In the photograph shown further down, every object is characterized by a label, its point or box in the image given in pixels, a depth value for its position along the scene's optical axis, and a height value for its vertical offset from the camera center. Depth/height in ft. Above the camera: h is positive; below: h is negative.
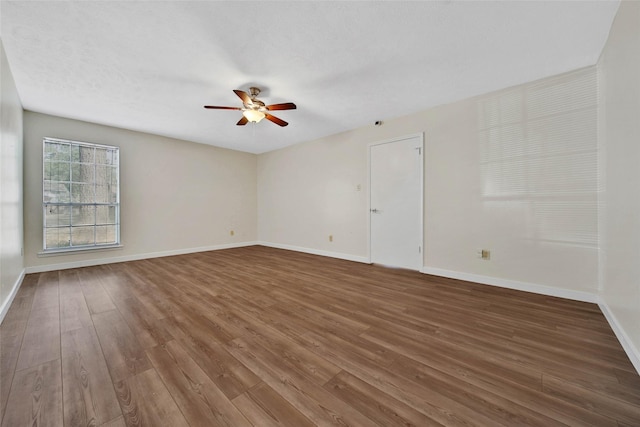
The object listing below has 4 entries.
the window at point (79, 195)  12.62 +1.04
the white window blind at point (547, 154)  8.36 +2.20
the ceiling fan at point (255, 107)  9.55 +4.33
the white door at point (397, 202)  12.39 +0.60
